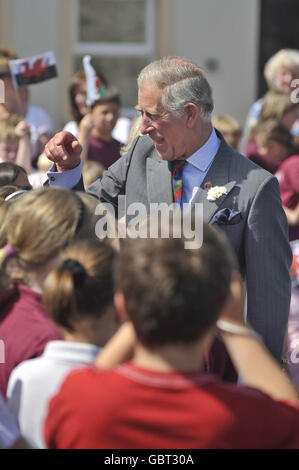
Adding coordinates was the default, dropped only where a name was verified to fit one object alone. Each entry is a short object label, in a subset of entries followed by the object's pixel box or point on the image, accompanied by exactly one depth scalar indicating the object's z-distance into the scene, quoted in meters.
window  19.92
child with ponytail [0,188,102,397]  5.20
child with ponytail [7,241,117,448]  4.47
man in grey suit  6.43
